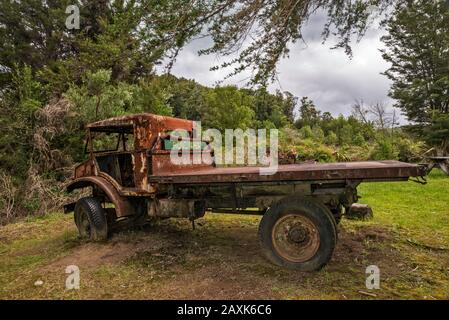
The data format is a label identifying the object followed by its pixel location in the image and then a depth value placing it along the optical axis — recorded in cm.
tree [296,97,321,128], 4085
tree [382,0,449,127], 1967
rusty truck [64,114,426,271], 386
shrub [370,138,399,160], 1537
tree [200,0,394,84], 506
